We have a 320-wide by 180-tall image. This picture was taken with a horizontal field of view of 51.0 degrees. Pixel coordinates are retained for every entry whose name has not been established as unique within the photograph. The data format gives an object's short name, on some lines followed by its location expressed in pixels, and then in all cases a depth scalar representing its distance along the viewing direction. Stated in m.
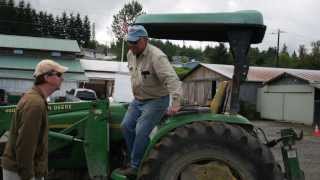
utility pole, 42.44
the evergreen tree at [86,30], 50.27
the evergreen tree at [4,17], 41.41
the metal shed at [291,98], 18.63
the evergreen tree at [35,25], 43.52
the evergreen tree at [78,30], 47.66
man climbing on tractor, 3.39
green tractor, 3.30
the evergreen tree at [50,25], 44.99
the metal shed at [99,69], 27.67
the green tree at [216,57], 41.66
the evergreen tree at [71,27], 47.13
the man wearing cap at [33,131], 2.40
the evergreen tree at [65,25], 46.13
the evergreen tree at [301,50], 53.69
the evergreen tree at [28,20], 42.80
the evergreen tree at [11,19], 41.48
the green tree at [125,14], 51.63
